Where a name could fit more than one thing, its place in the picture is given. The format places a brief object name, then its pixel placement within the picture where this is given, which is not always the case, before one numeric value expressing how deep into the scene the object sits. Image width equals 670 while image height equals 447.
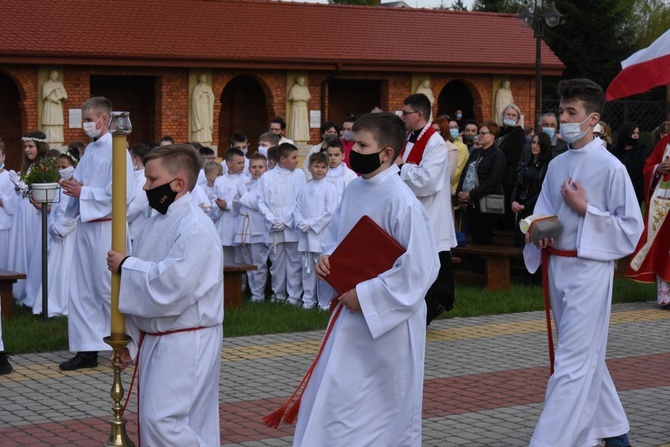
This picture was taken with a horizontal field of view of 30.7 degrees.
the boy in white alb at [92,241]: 9.84
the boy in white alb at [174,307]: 5.83
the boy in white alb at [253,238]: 14.48
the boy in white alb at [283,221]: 14.14
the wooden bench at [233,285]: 13.09
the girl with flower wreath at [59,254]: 12.95
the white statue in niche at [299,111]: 31.72
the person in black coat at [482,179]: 15.05
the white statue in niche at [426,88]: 33.91
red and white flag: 9.89
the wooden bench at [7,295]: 12.12
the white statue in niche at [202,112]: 30.22
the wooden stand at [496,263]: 14.35
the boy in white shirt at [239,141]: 17.63
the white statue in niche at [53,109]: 27.94
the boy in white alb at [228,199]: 14.79
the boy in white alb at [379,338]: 6.07
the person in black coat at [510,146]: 15.73
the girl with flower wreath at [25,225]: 13.88
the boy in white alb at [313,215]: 13.78
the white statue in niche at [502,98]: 35.16
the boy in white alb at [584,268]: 6.98
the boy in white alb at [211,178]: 14.88
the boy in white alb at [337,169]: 14.10
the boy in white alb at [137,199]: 10.26
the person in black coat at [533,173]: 14.39
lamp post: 28.62
